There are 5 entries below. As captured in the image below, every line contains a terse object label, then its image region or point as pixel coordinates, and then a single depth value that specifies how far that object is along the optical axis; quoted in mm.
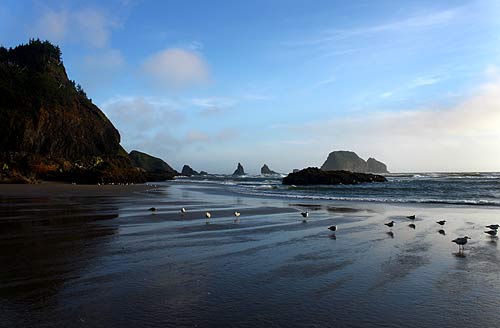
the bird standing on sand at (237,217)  15802
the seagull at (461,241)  9946
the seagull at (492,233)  12555
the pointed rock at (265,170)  195000
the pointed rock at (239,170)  173625
